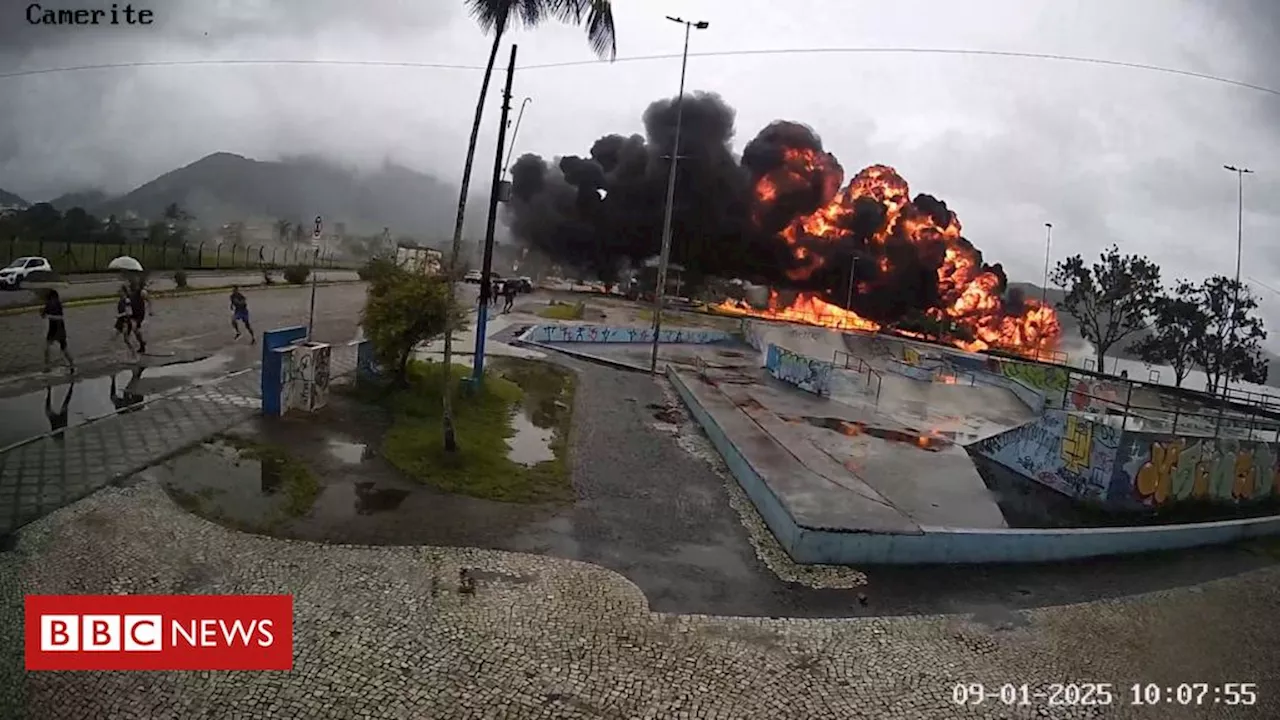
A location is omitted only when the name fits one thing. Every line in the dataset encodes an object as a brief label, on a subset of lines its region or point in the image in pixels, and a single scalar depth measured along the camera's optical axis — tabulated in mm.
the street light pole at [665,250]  24188
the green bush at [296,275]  45562
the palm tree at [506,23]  11398
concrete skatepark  9258
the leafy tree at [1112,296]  52688
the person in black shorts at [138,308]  15875
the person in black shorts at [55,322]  13469
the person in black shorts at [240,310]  19984
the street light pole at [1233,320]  44288
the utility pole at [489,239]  11844
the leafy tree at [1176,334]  49969
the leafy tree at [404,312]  14594
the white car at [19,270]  26609
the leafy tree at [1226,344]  47938
